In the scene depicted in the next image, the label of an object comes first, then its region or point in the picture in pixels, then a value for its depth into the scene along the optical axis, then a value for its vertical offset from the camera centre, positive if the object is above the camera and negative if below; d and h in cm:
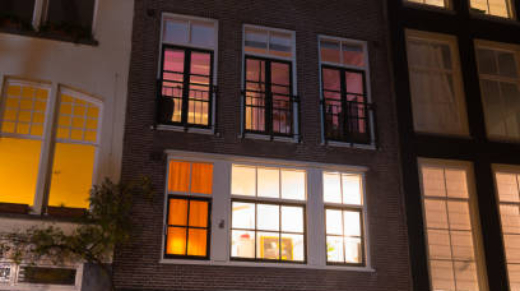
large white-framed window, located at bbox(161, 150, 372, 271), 952 +163
